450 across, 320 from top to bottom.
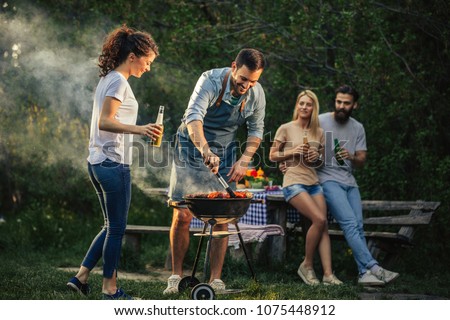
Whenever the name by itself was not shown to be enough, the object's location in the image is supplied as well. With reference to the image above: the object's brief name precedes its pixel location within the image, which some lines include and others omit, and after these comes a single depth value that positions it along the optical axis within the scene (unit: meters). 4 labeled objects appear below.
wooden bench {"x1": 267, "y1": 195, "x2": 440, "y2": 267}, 7.06
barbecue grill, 5.05
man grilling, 5.47
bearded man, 6.64
